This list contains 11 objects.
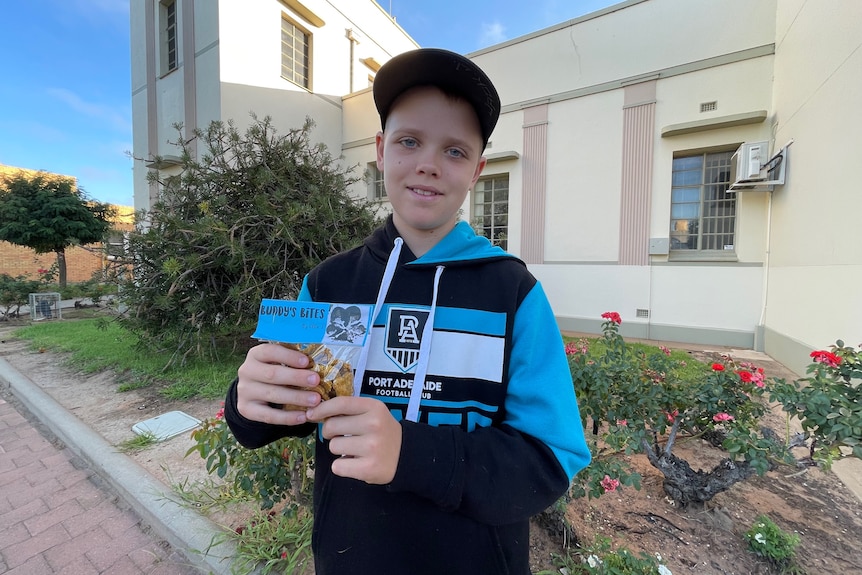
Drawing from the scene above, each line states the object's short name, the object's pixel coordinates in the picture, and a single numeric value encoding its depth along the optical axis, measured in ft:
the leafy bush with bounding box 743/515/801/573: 6.02
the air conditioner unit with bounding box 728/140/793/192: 20.44
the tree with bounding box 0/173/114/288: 33.88
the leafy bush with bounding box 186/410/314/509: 6.42
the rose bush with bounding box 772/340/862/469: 5.22
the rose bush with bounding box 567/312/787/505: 6.51
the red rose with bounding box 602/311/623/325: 8.51
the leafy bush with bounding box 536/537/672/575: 5.53
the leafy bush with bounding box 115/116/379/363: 14.23
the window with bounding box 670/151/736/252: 23.63
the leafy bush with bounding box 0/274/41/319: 29.50
